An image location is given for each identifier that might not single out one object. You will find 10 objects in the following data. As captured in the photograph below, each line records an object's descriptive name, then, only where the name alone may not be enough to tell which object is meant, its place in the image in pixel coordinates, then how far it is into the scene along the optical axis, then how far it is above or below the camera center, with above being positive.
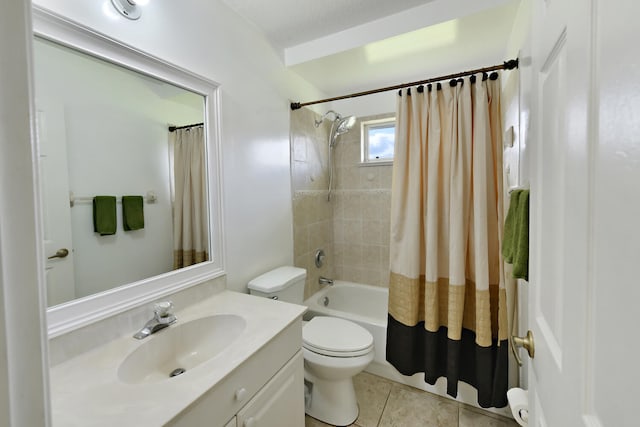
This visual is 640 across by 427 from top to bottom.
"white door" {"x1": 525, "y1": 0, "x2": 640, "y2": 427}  0.31 -0.02
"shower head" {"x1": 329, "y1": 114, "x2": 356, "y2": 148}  2.48 +0.75
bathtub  1.77 -0.98
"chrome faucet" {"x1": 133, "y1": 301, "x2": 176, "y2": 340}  1.07 -0.47
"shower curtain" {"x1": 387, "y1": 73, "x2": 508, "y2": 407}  1.59 -0.24
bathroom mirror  0.92 +0.19
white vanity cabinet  0.78 -0.65
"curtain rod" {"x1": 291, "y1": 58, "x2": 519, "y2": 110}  1.43 +0.76
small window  2.64 +0.65
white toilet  1.53 -0.88
